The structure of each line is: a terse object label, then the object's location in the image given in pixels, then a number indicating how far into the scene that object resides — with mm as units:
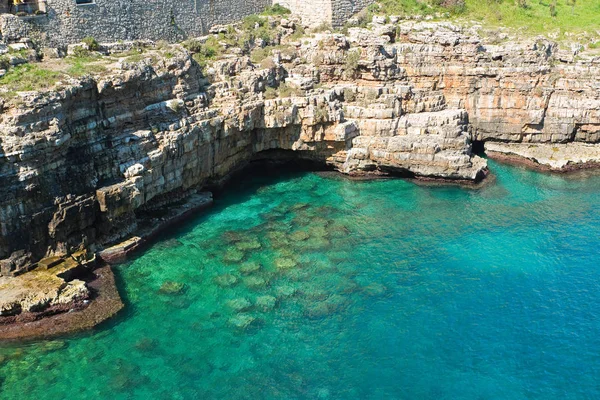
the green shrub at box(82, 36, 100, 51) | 33750
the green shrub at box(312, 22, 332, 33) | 43938
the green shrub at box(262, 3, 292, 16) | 46750
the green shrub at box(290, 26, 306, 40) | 43719
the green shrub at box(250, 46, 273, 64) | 40125
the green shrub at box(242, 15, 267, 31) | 43569
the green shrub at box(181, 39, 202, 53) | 38281
